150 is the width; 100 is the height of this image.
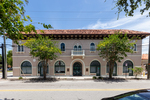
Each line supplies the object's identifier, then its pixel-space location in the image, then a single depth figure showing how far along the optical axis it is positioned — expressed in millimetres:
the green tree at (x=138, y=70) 12981
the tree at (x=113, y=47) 11525
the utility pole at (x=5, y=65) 13453
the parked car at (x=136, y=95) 2466
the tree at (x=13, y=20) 4121
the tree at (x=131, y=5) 4682
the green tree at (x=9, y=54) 42388
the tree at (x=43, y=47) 11359
